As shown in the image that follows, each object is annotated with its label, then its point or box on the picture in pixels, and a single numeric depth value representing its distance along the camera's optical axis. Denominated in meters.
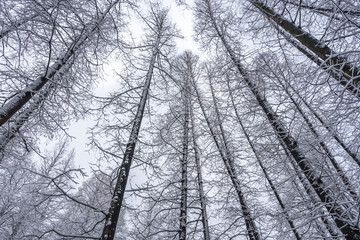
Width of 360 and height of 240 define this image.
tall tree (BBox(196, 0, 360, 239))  2.82
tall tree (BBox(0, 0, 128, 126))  2.98
